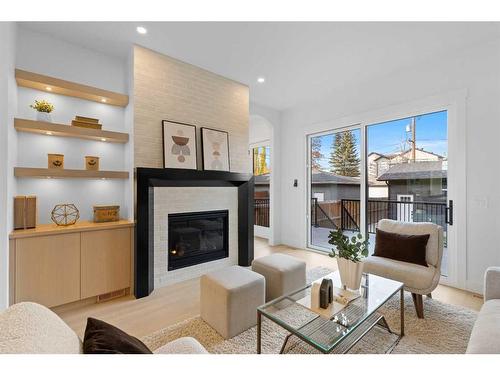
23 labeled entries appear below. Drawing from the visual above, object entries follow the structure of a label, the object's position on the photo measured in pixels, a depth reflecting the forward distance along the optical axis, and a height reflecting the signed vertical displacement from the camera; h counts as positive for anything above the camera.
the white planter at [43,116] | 2.31 +0.71
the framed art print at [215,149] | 3.17 +0.55
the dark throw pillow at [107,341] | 0.84 -0.58
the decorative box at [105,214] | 2.56 -0.29
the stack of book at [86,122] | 2.49 +0.71
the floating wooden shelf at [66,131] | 2.19 +0.59
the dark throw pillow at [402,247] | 2.32 -0.61
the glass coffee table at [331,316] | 1.32 -0.82
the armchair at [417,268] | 2.10 -0.76
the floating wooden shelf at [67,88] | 2.24 +1.04
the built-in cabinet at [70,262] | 2.04 -0.72
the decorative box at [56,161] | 2.38 +0.28
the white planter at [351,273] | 1.81 -0.66
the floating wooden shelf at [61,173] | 2.18 +0.15
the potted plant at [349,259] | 1.82 -0.56
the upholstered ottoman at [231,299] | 1.84 -0.93
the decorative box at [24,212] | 2.15 -0.23
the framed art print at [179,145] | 2.85 +0.55
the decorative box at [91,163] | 2.60 +0.28
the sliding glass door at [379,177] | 2.97 +0.17
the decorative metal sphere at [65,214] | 2.46 -0.28
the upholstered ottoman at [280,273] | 2.30 -0.87
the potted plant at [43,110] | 2.31 +0.78
